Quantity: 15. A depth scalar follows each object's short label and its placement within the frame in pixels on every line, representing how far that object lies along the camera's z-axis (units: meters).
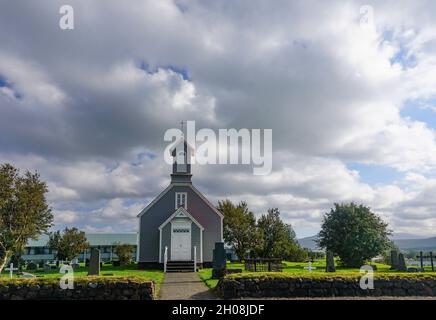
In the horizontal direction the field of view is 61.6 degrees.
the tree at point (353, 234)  31.91
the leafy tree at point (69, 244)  42.47
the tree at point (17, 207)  25.83
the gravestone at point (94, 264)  19.08
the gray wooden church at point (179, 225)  30.16
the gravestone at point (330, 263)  23.75
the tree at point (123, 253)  40.34
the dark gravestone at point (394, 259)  27.44
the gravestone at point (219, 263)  20.23
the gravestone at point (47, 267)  31.29
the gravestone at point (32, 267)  35.10
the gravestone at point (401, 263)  24.92
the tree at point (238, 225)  40.08
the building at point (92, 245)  69.69
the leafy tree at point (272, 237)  33.91
